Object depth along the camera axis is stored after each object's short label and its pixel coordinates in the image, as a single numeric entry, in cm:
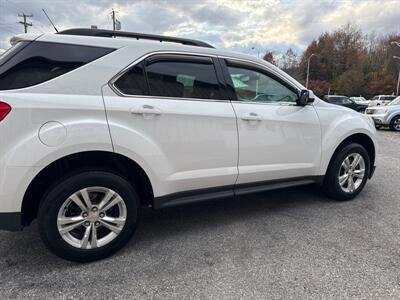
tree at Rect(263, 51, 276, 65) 6392
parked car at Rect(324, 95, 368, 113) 2314
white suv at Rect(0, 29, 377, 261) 238
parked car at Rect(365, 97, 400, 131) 1274
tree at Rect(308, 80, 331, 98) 6376
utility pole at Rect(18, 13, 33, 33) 3599
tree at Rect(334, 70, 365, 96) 5541
